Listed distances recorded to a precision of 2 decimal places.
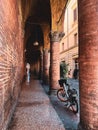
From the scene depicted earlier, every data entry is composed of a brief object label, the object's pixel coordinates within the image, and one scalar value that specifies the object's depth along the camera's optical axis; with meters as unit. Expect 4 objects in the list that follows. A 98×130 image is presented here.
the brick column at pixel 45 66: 7.61
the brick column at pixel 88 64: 1.53
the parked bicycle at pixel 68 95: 3.08
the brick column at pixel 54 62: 4.78
